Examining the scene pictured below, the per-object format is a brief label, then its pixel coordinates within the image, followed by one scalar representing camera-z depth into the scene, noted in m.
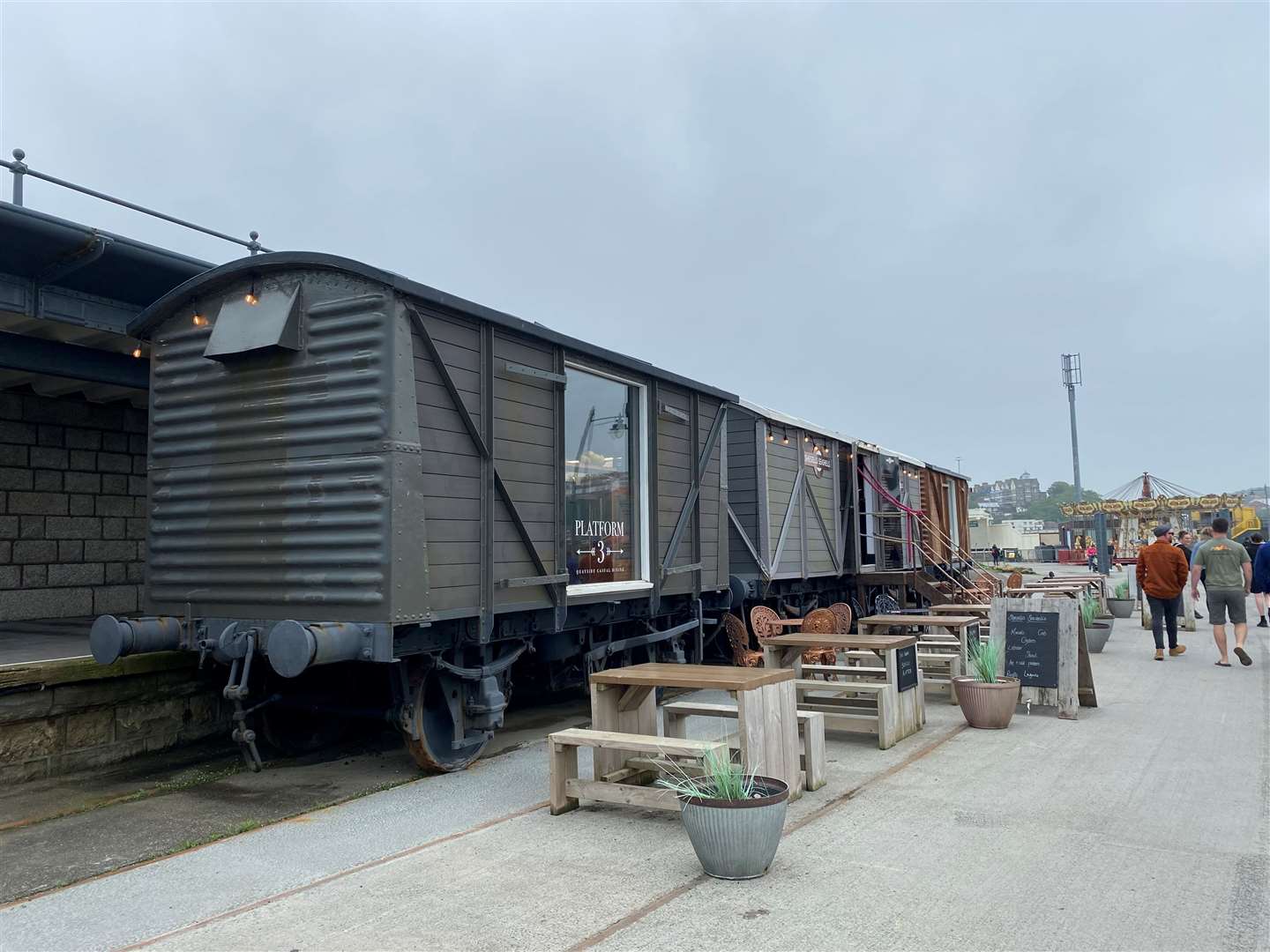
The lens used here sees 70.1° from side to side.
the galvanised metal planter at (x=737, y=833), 3.73
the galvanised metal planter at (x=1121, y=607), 15.73
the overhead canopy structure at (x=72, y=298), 6.92
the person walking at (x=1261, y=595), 11.19
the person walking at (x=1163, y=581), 10.54
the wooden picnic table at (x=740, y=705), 4.78
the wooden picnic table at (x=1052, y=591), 12.43
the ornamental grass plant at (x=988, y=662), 7.16
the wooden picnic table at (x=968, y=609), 10.48
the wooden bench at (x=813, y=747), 5.28
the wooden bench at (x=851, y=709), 6.49
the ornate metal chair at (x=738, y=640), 10.03
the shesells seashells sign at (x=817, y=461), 12.53
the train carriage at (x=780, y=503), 10.80
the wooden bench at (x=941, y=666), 8.23
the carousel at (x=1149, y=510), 41.91
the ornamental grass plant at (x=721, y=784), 3.88
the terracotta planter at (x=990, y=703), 6.80
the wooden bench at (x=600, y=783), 4.57
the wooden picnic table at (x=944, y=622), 8.34
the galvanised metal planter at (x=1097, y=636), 11.09
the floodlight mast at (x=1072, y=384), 39.44
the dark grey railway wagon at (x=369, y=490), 5.44
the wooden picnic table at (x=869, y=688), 6.49
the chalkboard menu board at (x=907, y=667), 6.75
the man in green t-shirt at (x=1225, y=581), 9.93
